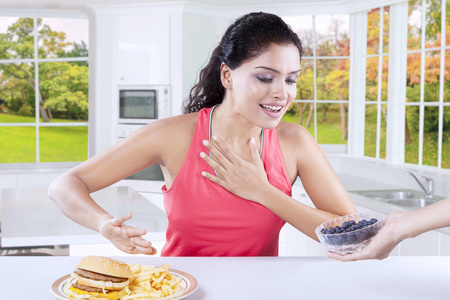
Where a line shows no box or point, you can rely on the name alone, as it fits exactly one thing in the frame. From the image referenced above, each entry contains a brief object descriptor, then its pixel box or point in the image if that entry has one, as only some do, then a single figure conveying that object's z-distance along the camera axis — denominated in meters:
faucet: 3.52
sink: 3.47
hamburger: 1.09
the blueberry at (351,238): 1.28
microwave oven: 5.21
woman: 1.54
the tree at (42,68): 10.48
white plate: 1.10
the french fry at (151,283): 1.12
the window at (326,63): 9.09
